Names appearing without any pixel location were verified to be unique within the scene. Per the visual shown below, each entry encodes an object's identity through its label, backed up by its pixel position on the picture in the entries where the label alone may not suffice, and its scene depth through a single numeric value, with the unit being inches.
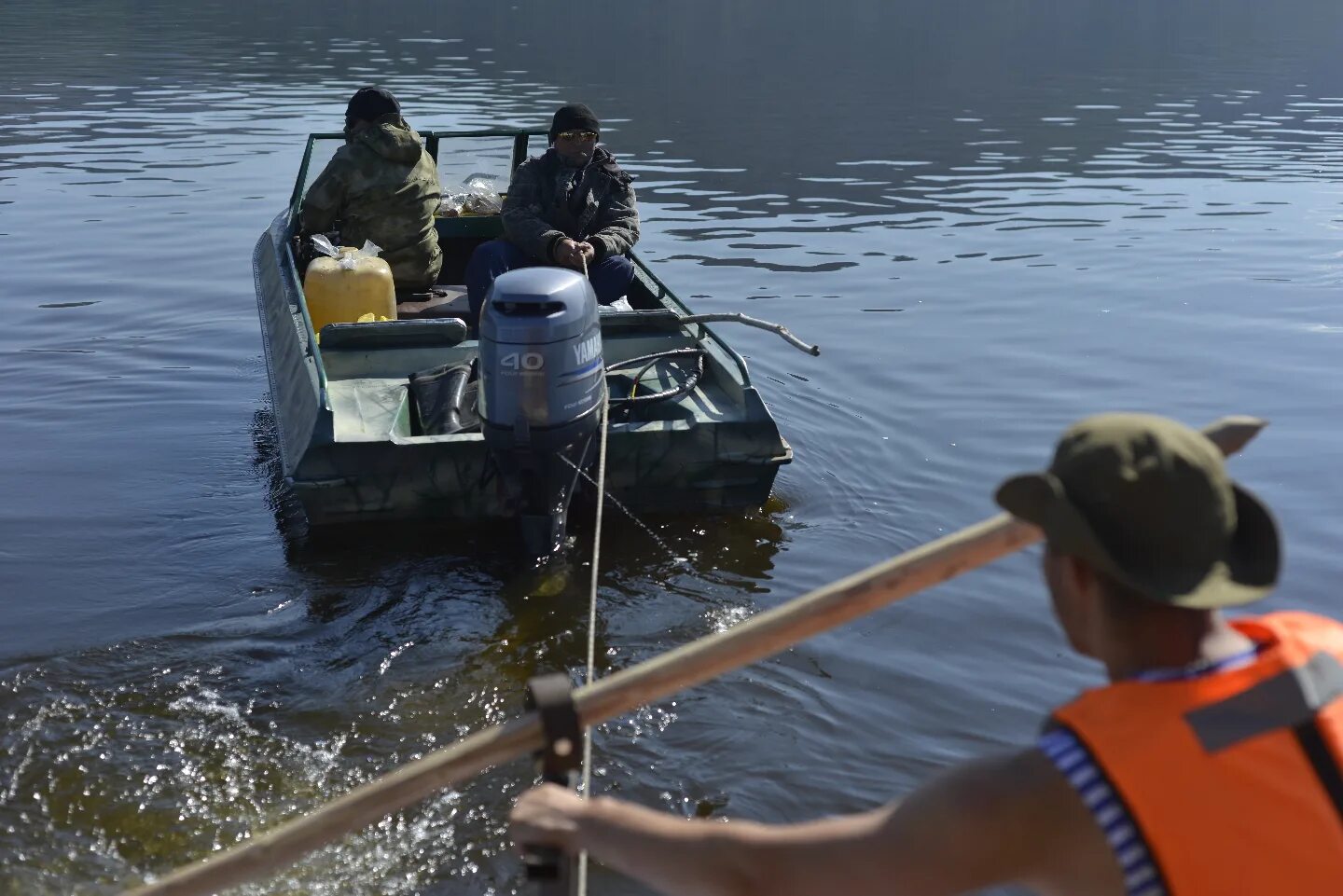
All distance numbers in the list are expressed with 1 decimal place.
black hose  291.1
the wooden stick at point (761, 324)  293.7
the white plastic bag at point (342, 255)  350.5
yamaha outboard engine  248.4
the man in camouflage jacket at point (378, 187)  374.0
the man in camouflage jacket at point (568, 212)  349.7
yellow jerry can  347.9
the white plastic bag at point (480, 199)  453.1
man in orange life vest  76.2
